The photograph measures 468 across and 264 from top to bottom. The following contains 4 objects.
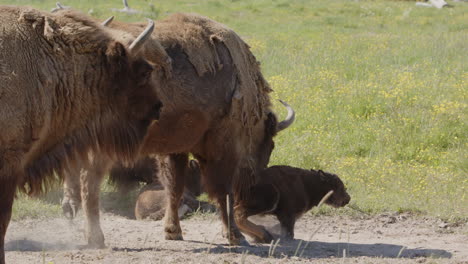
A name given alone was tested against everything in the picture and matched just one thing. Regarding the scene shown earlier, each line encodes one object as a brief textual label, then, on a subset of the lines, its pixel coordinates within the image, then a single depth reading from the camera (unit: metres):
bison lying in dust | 16.36
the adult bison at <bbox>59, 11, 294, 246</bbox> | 12.88
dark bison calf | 15.03
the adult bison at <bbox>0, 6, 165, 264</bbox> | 9.84
